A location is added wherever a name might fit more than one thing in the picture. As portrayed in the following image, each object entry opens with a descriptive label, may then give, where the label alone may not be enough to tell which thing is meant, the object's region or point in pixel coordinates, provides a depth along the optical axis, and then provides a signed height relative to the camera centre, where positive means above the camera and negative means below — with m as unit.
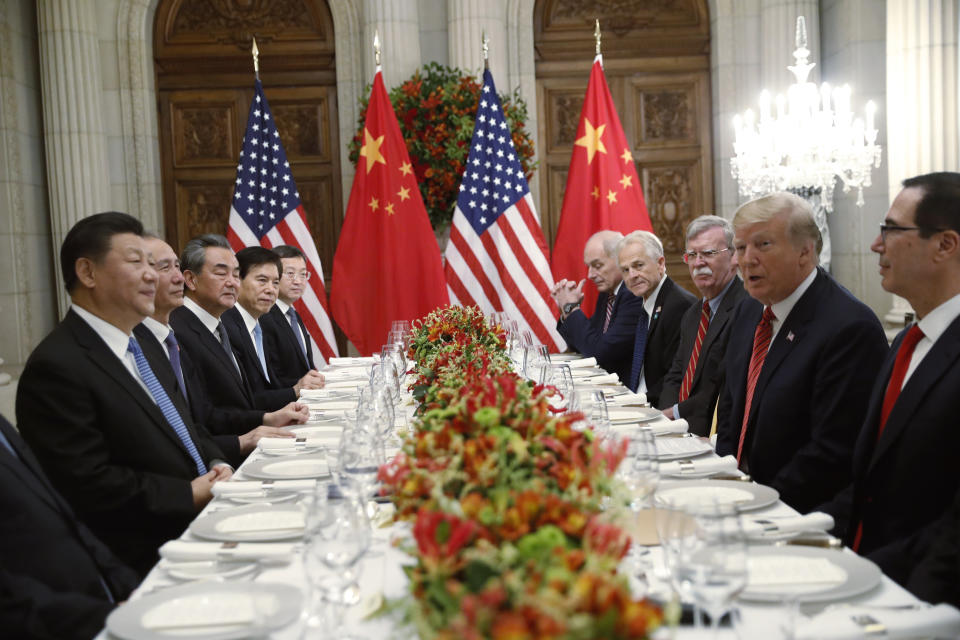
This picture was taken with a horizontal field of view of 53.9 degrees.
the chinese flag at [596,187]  7.27 +0.52
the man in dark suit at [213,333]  4.19 -0.29
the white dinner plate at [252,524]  2.12 -0.60
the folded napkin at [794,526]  2.00 -0.59
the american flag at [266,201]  7.26 +0.51
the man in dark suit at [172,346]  3.48 -0.29
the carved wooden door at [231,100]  8.23 +1.47
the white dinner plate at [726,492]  2.24 -0.60
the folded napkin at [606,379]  4.57 -0.61
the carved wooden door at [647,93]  8.30 +1.42
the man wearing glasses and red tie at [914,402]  2.31 -0.40
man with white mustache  4.25 -0.30
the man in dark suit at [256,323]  4.89 -0.30
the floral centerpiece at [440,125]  7.43 +1.07
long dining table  1.55 -0.62
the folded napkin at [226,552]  1.97 -0.60
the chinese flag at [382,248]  7.23 +0.11
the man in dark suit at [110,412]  2.71 -0.41
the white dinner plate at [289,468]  2.72 -0.60
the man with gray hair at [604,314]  5.45 -0.37
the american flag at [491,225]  7.04 +0.25
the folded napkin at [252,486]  2.55 -0.60
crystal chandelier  6.50 +0.73
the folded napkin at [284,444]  3.15 -0.60
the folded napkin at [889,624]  1.48 -0.61
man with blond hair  2.88 -0.35
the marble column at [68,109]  7.73 +1.35
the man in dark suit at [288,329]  5.74 -0.40
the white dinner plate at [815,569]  1.65 -0.60
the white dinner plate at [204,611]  1.58 -0.60
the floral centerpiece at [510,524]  1.06 -0.39
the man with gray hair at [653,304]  5.10 -0.28
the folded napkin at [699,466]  2.59 -0.60
